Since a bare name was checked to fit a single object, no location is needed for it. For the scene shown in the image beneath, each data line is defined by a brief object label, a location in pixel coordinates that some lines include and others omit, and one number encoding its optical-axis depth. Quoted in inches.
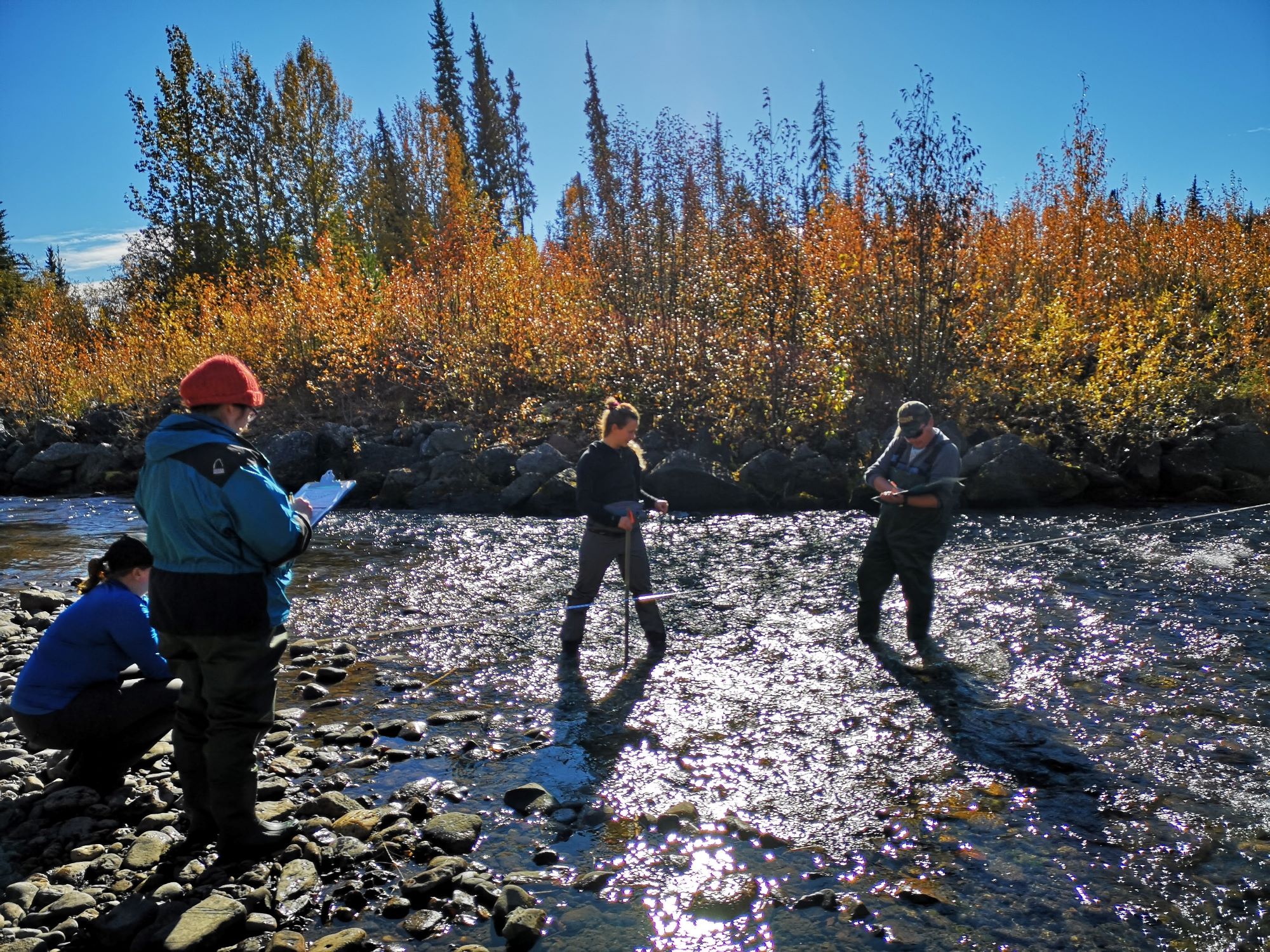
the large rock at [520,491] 589.9
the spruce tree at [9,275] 1868.8
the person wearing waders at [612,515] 276.2
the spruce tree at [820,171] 686.5
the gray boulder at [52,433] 842.2
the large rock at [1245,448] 536.1
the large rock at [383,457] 677.9
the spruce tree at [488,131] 2022.6
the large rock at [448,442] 684.7
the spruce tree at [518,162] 2219.5
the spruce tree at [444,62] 2063.2
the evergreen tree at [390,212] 1489.9
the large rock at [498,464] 636.7
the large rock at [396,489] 628.1
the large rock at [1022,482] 534.3
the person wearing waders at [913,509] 268.1
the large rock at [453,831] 174.6
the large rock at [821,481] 577.0
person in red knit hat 145.9
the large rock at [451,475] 631.2
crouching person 186.5
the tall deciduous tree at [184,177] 1249.4
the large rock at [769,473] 583.8
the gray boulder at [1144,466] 544.7
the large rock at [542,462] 621.0
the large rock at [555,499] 581.3
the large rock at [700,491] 577.0
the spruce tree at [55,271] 2281.0
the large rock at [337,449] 689.6
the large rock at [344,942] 139.2
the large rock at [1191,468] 534.6
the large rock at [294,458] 681.0
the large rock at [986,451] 552.1
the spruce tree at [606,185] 797.2
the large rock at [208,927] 137.5
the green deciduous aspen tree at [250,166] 1301.7
